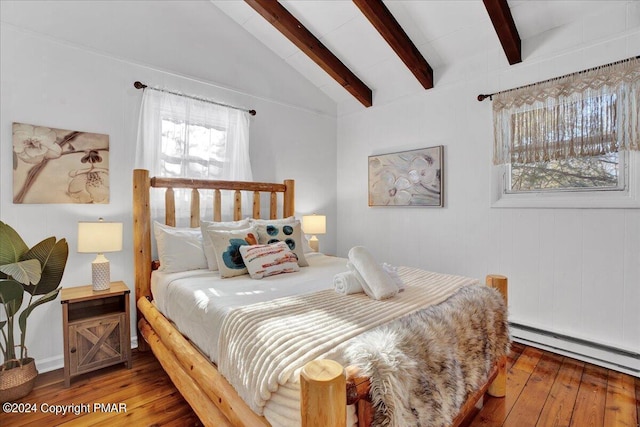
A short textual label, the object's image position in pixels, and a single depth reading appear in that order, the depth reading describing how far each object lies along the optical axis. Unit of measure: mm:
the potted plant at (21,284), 1793
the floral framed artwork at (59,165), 2139
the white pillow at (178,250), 2309
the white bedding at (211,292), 1561
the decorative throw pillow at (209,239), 2316
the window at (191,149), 2729
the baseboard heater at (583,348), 2168
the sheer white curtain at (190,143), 2627
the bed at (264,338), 904
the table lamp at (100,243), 2105
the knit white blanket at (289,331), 1075
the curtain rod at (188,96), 2559
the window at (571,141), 2184
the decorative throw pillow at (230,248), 2195
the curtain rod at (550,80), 2182
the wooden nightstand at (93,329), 2020
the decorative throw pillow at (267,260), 2176
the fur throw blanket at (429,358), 970
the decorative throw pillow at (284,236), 2531
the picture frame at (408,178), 3150
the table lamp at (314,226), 3420
